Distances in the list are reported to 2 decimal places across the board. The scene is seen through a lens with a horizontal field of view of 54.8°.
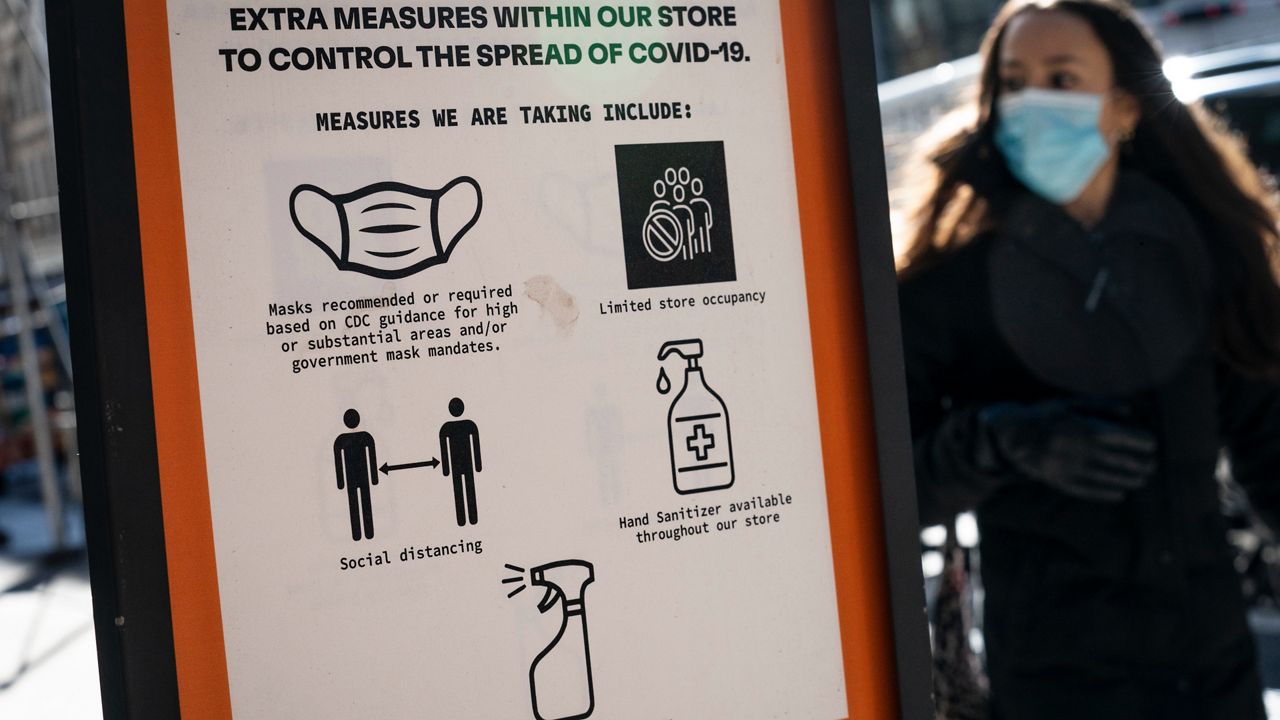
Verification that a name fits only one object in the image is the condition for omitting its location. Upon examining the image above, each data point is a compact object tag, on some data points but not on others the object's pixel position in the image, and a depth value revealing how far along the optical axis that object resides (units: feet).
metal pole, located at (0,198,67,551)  22.91
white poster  3.94
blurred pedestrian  7.36
